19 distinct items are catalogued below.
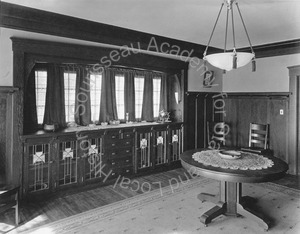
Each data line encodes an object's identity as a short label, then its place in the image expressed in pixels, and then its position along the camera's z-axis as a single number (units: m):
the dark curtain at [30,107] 3.84
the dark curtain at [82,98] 4.33
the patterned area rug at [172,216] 2.81
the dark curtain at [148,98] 5.28
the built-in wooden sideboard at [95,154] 3.59
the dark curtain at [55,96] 4.05
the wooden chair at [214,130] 5.02
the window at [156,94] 5.48
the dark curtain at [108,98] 4.66
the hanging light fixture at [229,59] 2.72
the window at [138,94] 5.18
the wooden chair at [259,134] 4.39
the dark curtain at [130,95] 4.96
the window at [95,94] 4.53
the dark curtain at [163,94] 5.56
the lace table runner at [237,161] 2.72
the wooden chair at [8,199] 2.74
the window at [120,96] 4.87
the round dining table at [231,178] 2.53
